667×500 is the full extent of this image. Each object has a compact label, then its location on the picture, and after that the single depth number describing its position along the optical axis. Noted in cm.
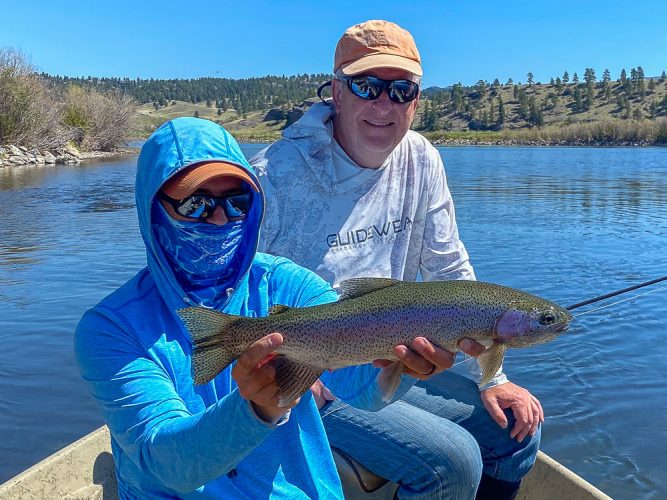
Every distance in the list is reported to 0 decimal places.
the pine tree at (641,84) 15462
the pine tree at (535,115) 14825
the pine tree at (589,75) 17288
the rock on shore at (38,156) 5022
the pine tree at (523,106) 15562
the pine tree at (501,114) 15462
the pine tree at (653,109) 13750
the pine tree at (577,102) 15520
